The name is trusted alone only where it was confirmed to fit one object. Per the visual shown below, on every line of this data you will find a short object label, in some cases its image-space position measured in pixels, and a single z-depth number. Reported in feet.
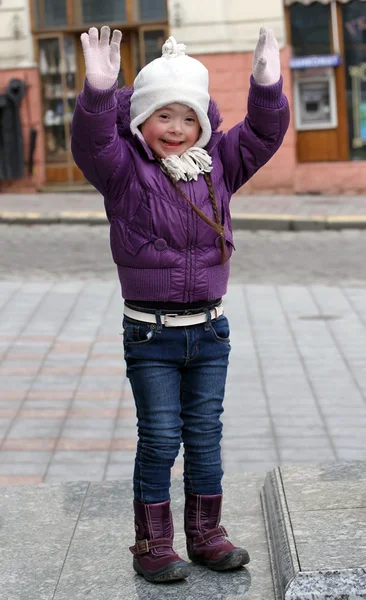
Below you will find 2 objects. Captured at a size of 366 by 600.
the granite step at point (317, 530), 17.26
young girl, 18.41
